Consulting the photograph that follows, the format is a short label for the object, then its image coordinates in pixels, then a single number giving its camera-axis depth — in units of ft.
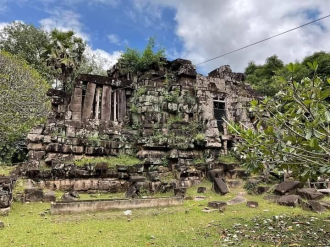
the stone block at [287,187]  29.14
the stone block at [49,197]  26.16
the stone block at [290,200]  25.22
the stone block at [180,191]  29.60
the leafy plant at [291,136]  12.71
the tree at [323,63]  83.41
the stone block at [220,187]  31.20
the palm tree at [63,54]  67.36
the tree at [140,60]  44.52
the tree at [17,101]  37.50
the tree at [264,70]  95.81
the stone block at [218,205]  24.37
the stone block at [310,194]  26.99
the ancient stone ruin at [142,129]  33.47
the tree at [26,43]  80.48
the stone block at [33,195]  25.49
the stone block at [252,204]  25.48
